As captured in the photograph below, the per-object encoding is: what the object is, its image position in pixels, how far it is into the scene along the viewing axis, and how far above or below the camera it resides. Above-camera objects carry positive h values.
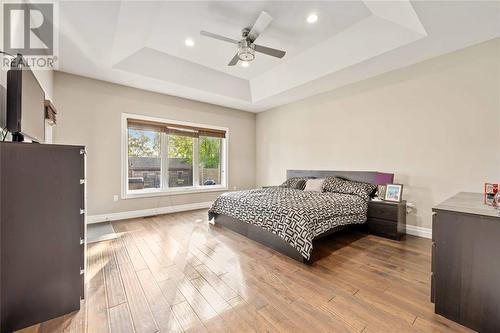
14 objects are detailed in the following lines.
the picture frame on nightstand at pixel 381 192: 3.46 -0.44
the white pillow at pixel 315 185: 4.12 -0.40
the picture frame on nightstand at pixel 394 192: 3.28 -0.43
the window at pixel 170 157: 4.50 +0.18
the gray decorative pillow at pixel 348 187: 3.55 -0.39
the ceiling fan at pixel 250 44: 2.57 +1.62
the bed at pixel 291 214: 2.45 -0.68
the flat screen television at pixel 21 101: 1.48 +0.47
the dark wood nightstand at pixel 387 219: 3.13 -0.82
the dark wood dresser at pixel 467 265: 1.37 -0.69
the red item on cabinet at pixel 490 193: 1.91 -0.28
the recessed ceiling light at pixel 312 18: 2.77 +1.98
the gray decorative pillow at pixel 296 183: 4.52 -0.40
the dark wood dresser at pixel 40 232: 1.39 -0.50
